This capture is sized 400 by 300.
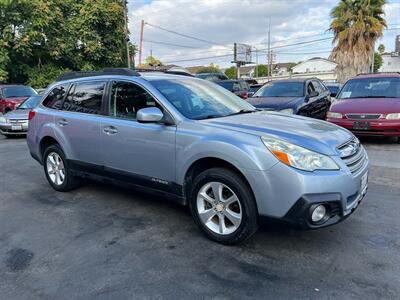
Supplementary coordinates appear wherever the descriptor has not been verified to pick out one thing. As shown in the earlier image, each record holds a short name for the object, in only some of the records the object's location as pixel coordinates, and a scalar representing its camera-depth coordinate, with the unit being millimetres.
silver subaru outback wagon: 3236
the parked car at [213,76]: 19306
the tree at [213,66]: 97788
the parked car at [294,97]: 9188
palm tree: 24594
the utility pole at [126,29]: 25850
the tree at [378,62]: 71750
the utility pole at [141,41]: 36109
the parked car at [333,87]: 19805
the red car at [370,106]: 8039
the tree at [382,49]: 91812
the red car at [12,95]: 14445
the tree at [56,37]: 22078
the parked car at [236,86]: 16184
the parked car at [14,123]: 11617
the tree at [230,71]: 90575
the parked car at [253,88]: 18391
